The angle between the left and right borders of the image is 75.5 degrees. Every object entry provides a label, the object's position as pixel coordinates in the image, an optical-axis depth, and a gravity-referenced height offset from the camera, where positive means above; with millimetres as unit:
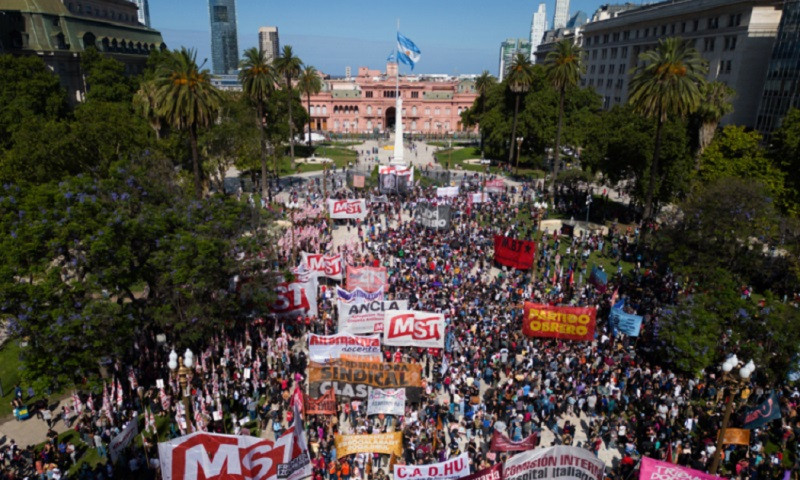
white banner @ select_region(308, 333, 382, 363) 19547 -8659
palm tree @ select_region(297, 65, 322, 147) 83375 +4531
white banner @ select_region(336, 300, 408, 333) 22453 -8682
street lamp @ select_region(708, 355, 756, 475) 12895 -6492
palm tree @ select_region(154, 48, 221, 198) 30781 +865
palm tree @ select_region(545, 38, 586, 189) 50375 +4835
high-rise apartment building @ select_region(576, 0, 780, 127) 54875 +10159
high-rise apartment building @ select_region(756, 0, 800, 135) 45688 +4243
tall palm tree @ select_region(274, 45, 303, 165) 68438 +5751
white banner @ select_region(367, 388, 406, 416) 17625 -9601
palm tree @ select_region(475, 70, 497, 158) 82812 +4983
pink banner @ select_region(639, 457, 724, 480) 12453 -8236
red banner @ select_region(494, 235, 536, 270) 31281 -8173
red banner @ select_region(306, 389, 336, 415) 17891 -9929
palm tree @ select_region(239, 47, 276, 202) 50594 +2998
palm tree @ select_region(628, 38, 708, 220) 33000 +2359
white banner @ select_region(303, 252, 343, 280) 28391 -8217
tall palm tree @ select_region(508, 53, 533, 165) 62125 +4761
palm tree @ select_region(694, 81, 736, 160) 41062 +1017
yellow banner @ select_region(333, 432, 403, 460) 15534 -9720
